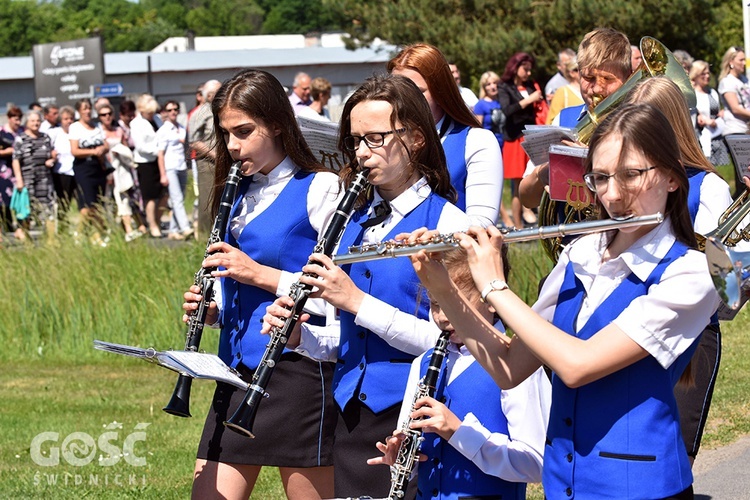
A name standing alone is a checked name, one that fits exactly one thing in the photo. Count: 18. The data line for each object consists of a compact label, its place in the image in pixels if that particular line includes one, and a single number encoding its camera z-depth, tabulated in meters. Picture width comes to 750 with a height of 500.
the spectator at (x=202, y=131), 9.46
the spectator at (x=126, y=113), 15.98
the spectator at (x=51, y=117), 17.33
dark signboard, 22.73
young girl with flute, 2.55
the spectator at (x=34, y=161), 15.76
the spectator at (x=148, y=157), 14.27
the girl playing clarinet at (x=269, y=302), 3.76
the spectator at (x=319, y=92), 11.64
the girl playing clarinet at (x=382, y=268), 3.38
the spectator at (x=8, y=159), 16.80
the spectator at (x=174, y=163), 13.88
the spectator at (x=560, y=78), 11.74
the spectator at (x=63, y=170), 15.87
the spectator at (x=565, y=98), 10.16
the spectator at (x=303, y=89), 12.14
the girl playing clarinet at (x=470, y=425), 2.95
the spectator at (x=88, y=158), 15.04
